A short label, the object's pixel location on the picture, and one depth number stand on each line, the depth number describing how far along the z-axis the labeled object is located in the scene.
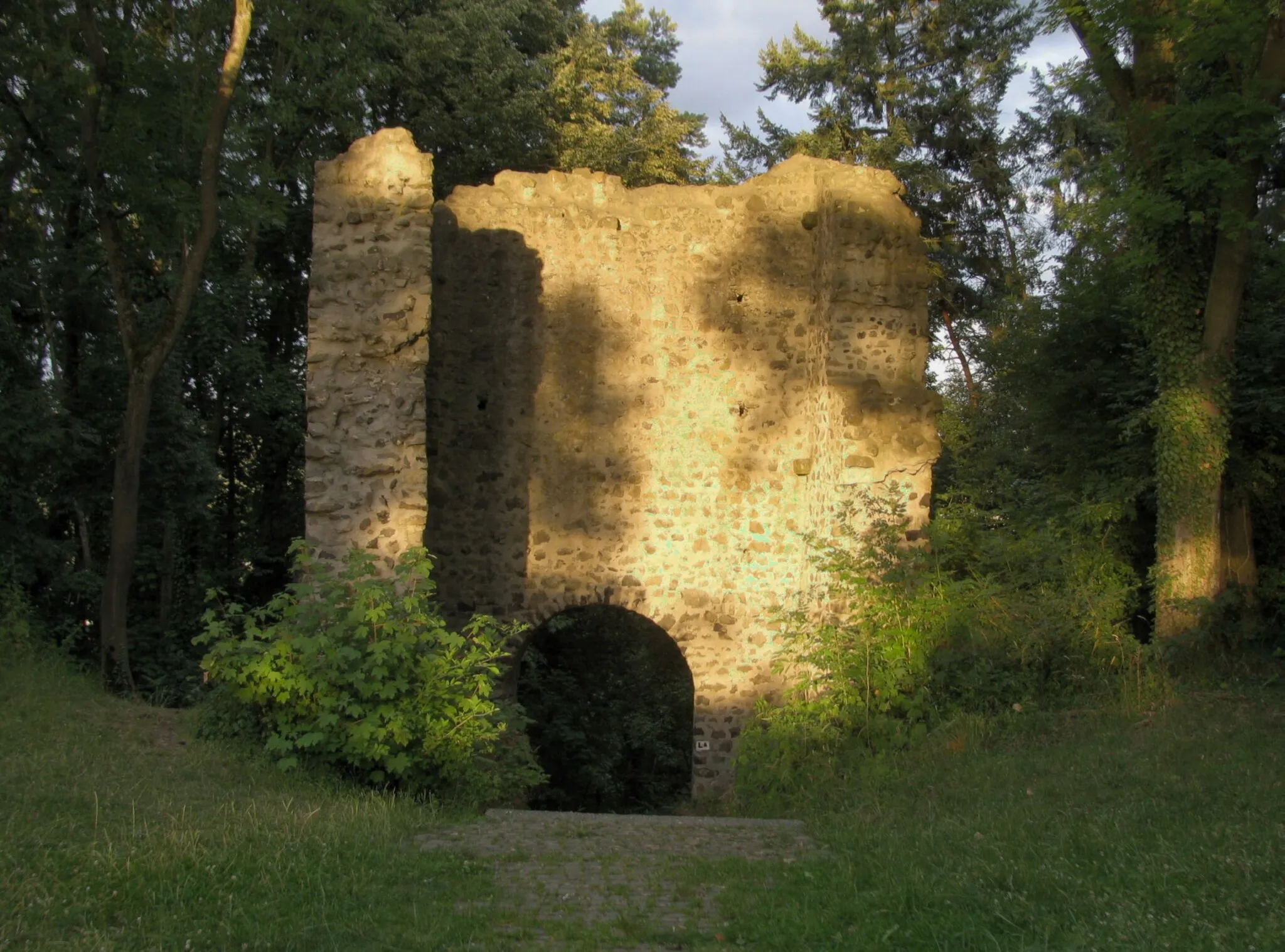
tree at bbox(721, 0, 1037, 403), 22.16
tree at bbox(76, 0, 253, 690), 11.20
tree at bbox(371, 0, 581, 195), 19.56
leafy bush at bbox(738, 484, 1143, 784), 9.20
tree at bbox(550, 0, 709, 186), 20.88
